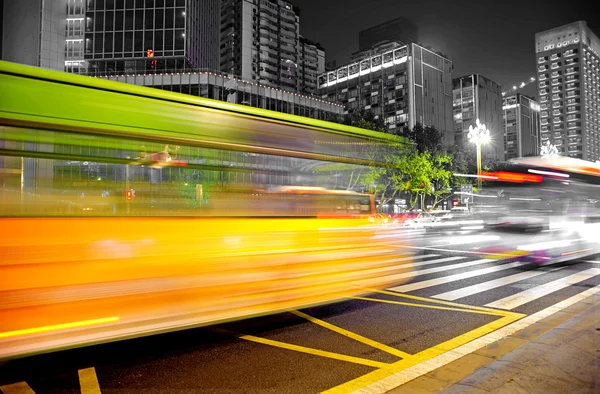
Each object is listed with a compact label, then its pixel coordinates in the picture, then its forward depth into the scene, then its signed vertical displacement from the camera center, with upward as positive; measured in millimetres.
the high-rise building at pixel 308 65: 139125 +47498
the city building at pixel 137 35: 63062 +25804
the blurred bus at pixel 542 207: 12961 -20
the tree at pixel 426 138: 51812 +8492
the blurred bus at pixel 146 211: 3998 -33
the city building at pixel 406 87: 108250 +32187
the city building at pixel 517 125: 151500 +29367
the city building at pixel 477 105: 133500 +32371
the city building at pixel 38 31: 63844 +27704
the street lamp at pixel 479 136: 37438 +6228
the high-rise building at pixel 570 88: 159500 +45590
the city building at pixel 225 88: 55000 +16241
